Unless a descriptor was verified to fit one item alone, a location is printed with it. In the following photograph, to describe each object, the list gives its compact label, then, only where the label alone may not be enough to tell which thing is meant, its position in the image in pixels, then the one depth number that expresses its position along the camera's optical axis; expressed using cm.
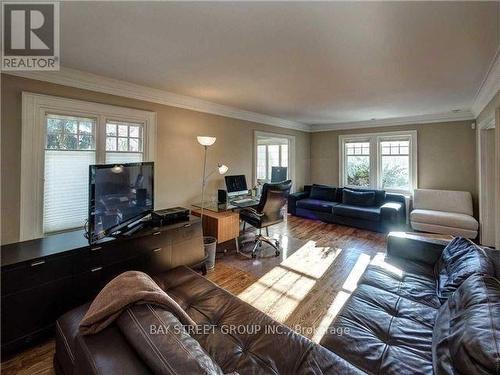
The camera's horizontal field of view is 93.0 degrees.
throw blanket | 103
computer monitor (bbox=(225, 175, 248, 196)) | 420
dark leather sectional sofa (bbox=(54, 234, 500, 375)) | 94
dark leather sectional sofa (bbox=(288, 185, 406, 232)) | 467
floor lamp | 308
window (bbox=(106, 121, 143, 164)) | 296
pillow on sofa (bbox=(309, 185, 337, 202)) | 591
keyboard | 392
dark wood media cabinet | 167
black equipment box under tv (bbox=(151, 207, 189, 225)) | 275
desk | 343
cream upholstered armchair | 406
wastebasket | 306
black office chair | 339
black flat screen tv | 204
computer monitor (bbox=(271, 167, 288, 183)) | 567
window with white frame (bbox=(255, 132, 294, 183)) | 626
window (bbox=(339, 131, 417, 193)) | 535
